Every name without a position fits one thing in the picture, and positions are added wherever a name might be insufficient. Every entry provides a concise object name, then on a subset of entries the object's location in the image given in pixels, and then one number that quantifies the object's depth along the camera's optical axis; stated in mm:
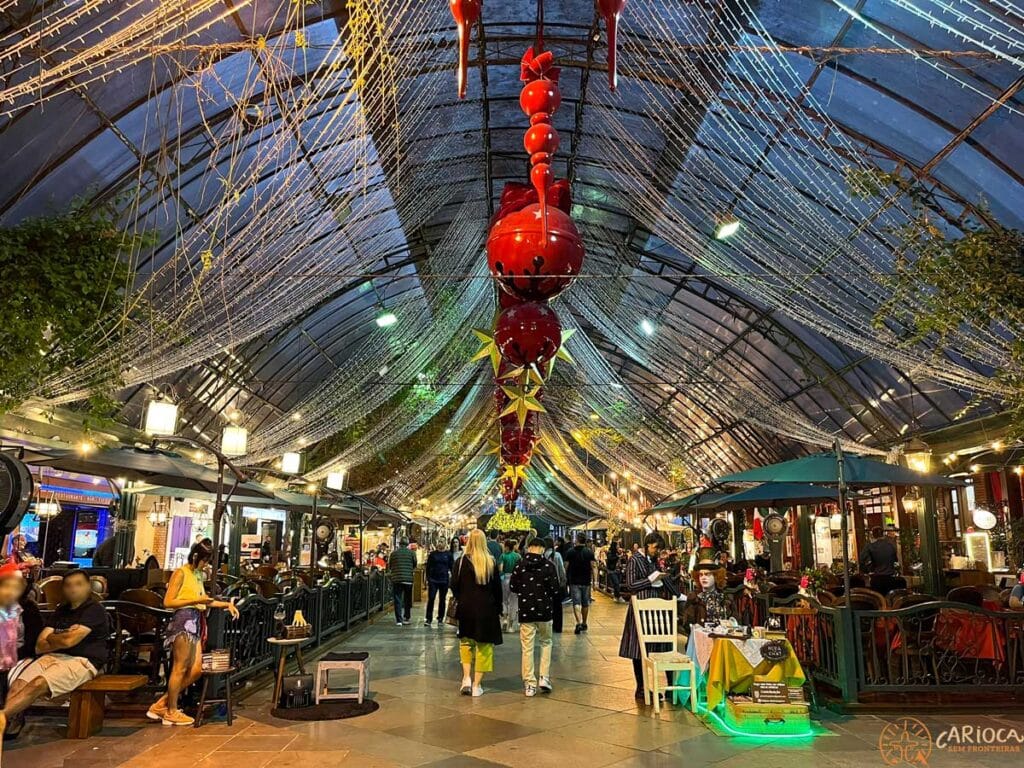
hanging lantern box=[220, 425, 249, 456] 8484
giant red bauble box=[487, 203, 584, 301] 3254
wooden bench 5188
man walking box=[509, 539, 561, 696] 6691
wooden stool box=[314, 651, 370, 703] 6117
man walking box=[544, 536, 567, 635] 10539
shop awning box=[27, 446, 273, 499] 7262
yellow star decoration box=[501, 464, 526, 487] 14978
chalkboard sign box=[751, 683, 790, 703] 5445
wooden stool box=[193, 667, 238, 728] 5543
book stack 5570
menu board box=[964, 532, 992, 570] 13070
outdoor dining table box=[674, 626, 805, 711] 5688
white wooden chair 6027
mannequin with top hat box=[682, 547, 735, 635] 6961
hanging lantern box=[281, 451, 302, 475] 11812
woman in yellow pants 6645
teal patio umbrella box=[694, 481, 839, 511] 10180
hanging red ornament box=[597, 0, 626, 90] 2504
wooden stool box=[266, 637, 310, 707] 6027
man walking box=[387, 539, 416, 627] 12516
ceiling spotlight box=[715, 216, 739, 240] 8172
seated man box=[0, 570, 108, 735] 4727
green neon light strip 5305
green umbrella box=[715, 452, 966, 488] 7078
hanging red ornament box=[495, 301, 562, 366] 4000
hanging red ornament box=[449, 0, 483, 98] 2539
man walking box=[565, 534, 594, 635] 12203
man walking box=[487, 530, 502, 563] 13393
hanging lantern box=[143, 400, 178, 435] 7762
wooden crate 5371
